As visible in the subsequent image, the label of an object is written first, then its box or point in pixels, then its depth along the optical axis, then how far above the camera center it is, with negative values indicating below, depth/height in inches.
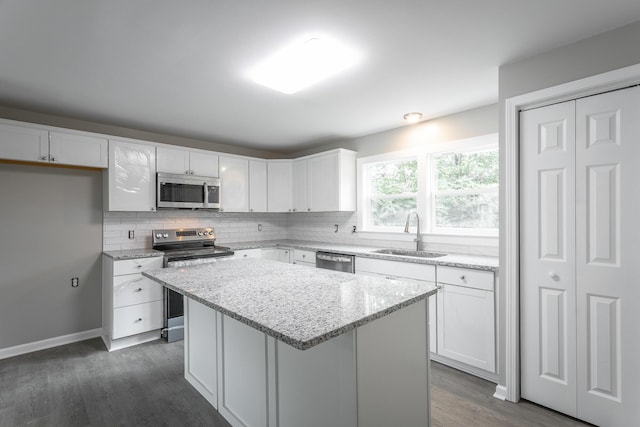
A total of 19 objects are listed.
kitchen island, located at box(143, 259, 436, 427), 50.9 -25.7
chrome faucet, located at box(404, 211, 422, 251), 141.4 -9.6
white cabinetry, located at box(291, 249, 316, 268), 160.7 -22.6
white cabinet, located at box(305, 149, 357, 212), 164.9 +17.1
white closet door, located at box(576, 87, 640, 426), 73.0 -10.6
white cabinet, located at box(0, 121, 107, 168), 114.3 +26.2
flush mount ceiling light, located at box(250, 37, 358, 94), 78.7 +40.4
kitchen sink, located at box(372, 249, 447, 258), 132.3 -17.2
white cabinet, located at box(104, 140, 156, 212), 135.9 +16.3
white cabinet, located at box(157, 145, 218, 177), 149.6 +26.0
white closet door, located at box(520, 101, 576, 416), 81.7 -11.8
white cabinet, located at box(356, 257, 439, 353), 113.3 -22.4
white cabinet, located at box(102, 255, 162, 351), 126.6 -36.2
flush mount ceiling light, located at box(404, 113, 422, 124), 131.8 +40.1
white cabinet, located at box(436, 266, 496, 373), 99.7 -34.0
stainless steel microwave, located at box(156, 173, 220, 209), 147.4 +11.0
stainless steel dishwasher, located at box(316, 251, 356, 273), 139.9 -21.8
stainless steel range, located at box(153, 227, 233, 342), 136.6 -17.5
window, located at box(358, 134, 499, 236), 126.6 +10.6
